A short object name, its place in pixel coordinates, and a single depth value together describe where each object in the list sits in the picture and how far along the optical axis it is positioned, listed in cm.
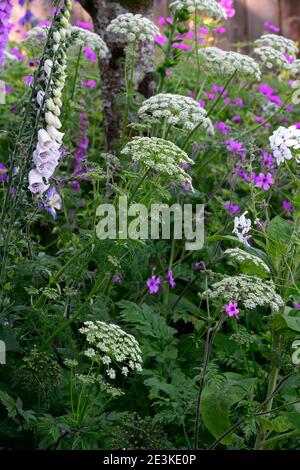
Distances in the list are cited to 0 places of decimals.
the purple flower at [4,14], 251
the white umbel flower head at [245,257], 245
